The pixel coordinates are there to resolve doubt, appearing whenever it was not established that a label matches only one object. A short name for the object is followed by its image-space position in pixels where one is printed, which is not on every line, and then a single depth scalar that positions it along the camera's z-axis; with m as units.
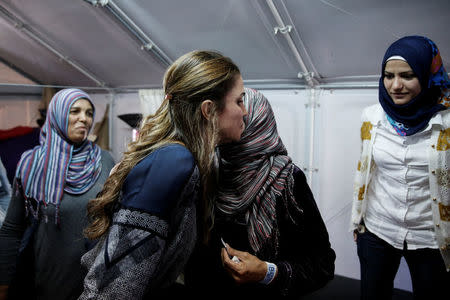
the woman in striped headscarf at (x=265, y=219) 0.85
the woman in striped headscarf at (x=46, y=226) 1.23
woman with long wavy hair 0.58
